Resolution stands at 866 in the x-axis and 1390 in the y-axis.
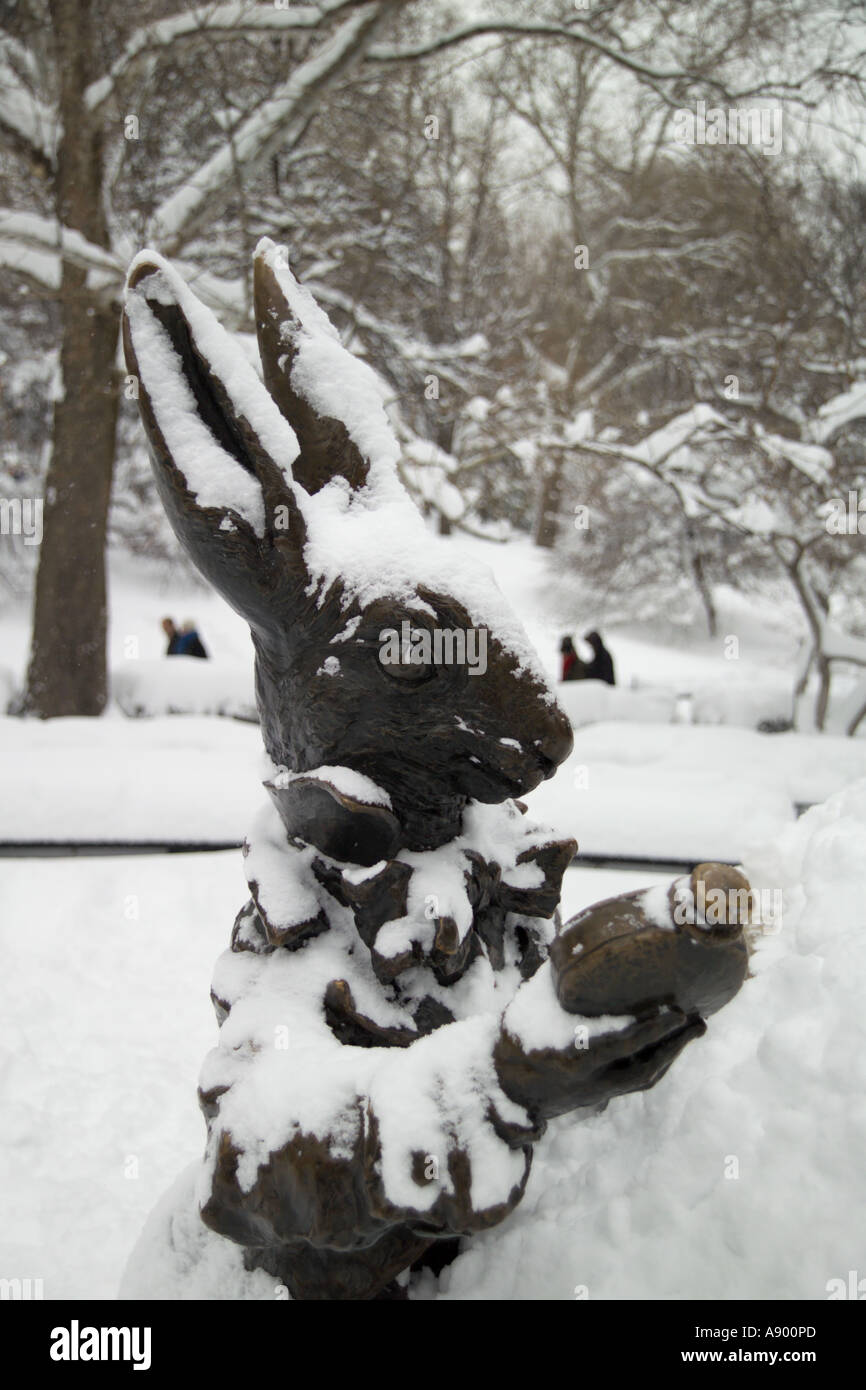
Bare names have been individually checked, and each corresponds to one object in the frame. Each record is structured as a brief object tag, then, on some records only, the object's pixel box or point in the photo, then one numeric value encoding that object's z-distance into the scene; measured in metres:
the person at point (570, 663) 10.95
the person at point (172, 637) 10.93
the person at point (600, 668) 11.03
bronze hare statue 1.27
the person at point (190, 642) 10.99
